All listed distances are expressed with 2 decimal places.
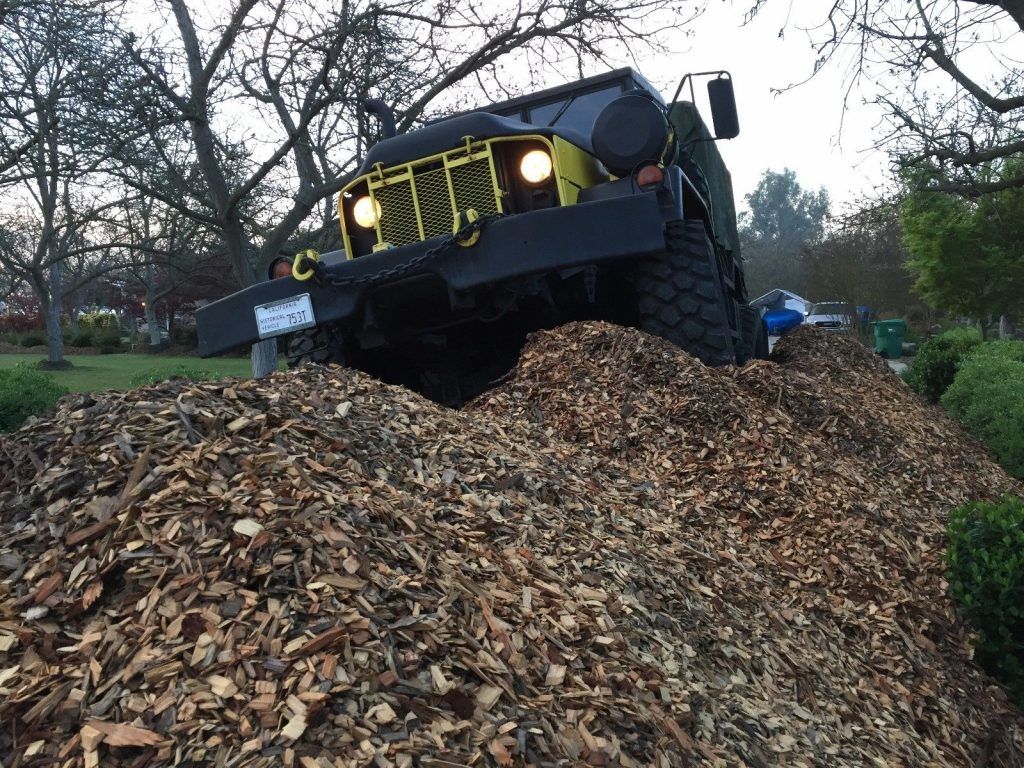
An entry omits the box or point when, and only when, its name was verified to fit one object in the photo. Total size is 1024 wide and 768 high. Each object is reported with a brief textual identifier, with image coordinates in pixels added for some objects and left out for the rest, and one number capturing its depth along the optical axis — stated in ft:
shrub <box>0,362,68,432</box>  24.51
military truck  15.88
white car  102.81
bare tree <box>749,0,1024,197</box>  24.97
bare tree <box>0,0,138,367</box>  29.30
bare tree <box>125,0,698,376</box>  30.58
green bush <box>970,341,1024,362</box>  35.14
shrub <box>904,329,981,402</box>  37.47
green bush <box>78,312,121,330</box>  127.05
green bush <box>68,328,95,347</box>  105.40
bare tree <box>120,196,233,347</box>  45.52
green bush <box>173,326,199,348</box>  106.52
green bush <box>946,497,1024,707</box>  11.53
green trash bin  82.69
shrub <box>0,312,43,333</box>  124.16
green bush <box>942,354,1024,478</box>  22.15
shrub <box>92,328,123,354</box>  105.29
